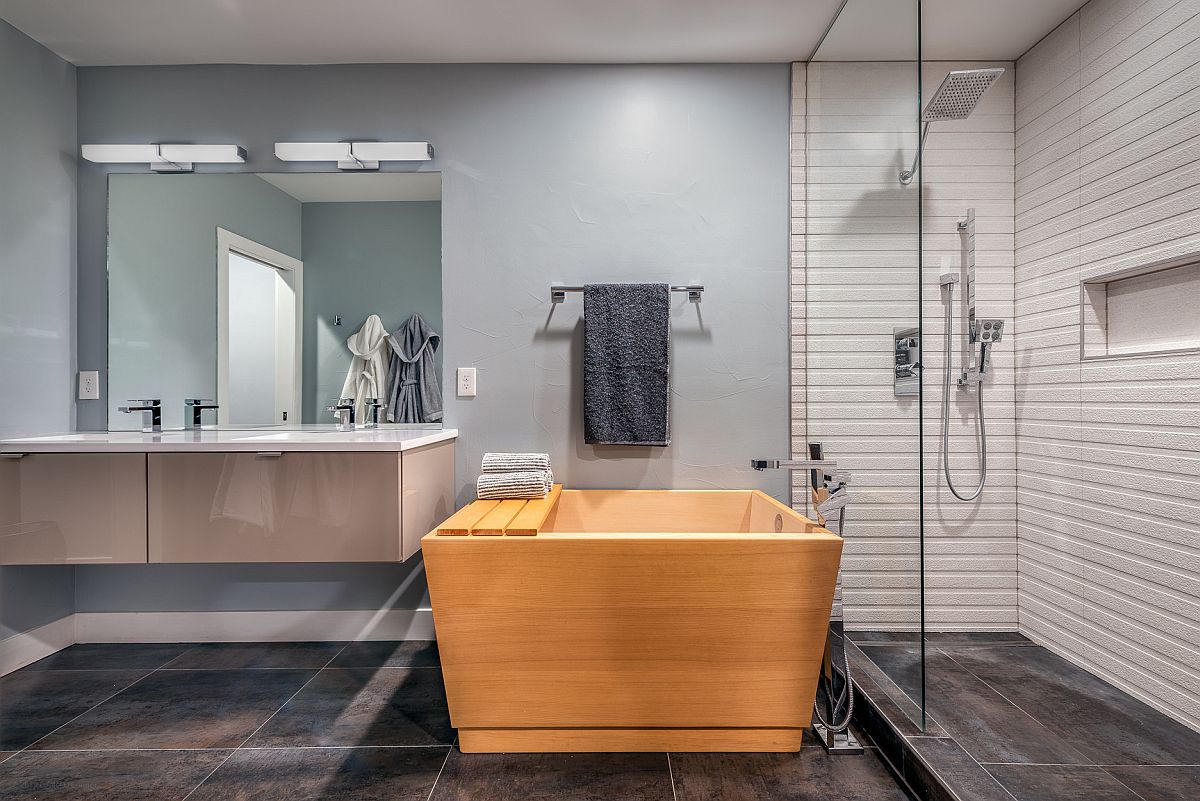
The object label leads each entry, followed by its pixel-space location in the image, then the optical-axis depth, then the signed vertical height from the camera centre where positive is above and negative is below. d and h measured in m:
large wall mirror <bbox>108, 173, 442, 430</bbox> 2.41 +0.39
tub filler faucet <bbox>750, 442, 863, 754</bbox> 1.66 -0.71
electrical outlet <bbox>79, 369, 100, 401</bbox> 2.41 +0.04
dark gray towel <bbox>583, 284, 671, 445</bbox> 2.30 +0.13
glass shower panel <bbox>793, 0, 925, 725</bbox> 1.50 +0.17
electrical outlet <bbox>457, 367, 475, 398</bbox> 2.41 +0.06
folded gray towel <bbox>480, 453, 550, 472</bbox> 2.12 -0.22
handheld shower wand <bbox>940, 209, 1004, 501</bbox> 2.09 +0.14
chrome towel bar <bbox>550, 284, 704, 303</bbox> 2.34 +0.40
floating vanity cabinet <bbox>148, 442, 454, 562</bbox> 1.92 -0.33
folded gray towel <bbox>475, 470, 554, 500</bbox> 2.08 -0.29
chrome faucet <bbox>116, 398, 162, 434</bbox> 2.30 -0.06
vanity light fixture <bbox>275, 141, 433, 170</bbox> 2.36 +0.91
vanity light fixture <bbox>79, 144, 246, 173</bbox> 2.38 +0.91
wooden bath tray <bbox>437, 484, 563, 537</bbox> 1.57 -0.33
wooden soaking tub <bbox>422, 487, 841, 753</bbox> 1.54 -0.59
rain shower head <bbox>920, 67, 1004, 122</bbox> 1.79 +0.91
